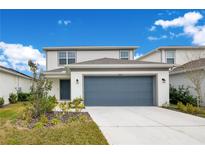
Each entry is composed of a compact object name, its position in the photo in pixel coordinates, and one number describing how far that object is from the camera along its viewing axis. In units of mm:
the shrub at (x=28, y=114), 7618
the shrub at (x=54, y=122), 7020
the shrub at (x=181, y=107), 10612
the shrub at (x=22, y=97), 17042
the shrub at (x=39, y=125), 6520
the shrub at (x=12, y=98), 15227
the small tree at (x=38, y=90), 8414
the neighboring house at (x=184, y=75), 12958
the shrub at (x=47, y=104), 8478
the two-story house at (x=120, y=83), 12930
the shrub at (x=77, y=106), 9605
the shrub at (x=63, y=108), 9086
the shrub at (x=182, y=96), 12872
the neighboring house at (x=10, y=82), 13797
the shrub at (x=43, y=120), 7019
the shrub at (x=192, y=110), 10048
